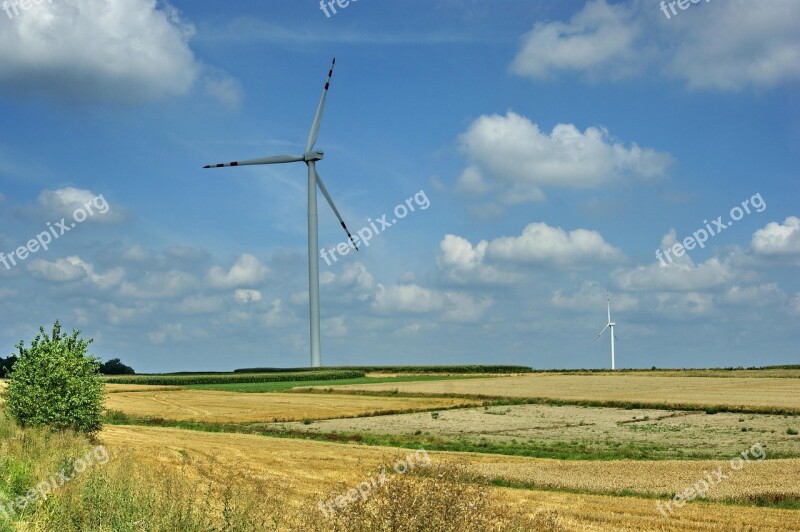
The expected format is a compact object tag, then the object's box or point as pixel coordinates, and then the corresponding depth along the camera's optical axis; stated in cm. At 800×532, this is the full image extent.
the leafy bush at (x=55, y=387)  3241
